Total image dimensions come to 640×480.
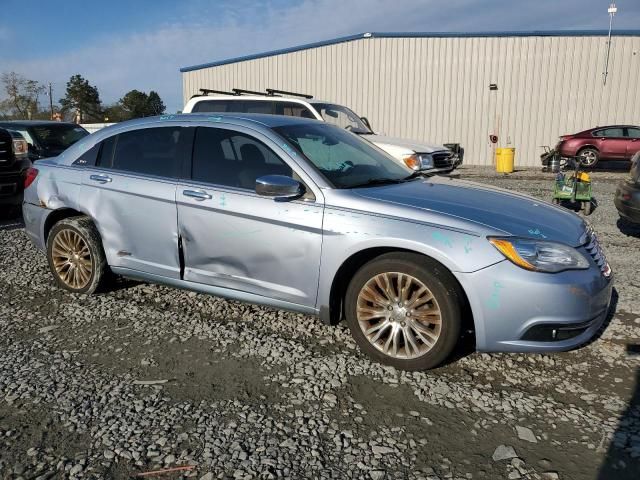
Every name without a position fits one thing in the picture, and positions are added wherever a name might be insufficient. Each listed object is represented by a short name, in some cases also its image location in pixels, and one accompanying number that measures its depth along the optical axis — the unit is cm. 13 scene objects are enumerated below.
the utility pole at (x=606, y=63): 1942
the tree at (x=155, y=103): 6864
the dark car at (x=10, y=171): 829
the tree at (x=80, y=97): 6844
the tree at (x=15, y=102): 5659
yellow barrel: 1739
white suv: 911
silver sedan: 305
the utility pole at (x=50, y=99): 6270
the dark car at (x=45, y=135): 1060
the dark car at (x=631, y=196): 646
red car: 1741
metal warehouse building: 1977
